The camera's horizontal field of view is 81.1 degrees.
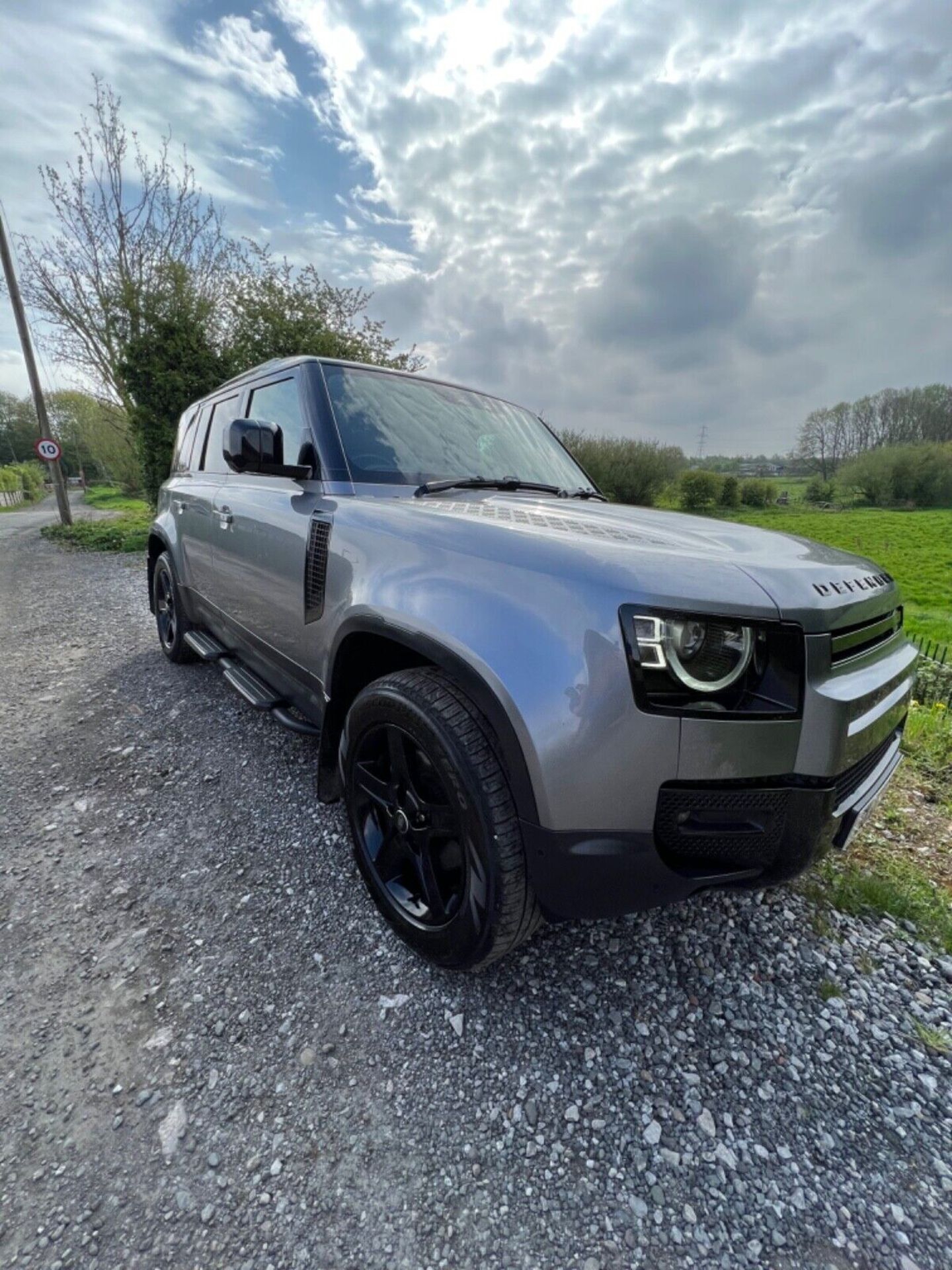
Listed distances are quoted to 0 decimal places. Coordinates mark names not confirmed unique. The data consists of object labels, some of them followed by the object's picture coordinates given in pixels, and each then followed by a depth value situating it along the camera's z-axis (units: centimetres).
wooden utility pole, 1362
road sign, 1369
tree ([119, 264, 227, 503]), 1181
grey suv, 128
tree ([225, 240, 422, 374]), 1182
